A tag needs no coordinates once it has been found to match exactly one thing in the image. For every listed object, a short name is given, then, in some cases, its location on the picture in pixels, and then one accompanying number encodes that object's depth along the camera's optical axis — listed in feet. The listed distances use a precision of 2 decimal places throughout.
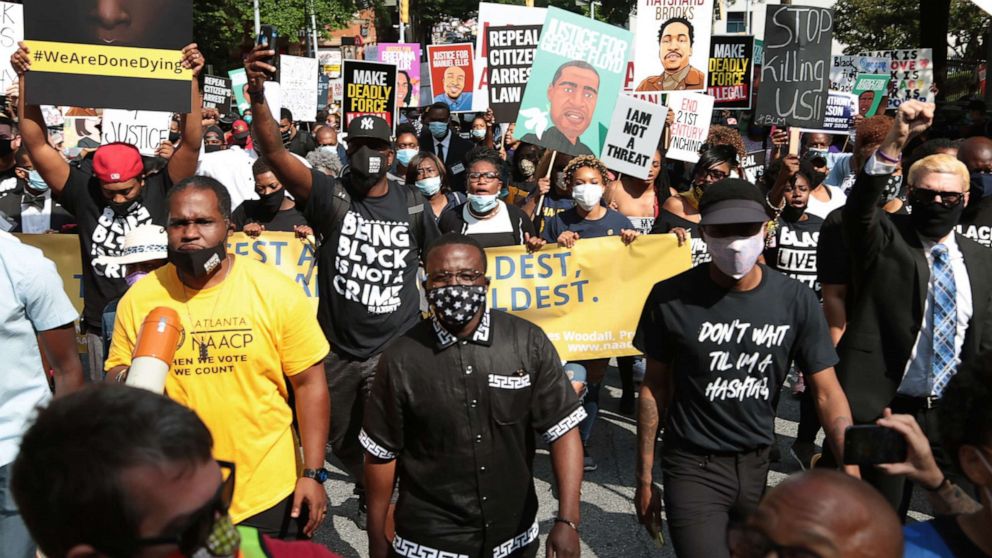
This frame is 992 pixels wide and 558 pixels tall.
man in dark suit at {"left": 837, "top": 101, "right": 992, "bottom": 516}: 12.89
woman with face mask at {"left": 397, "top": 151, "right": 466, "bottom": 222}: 26.49
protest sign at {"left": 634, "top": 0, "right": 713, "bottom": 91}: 30.12
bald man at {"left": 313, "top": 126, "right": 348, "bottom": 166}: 40.24
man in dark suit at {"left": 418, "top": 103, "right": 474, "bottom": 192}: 40.37
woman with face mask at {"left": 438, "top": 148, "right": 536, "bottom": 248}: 21.58
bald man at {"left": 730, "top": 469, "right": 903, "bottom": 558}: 5.64
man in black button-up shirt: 10.93
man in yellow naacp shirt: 11.05
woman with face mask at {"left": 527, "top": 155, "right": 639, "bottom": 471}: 22.36
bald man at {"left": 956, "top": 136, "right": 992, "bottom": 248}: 17.89
